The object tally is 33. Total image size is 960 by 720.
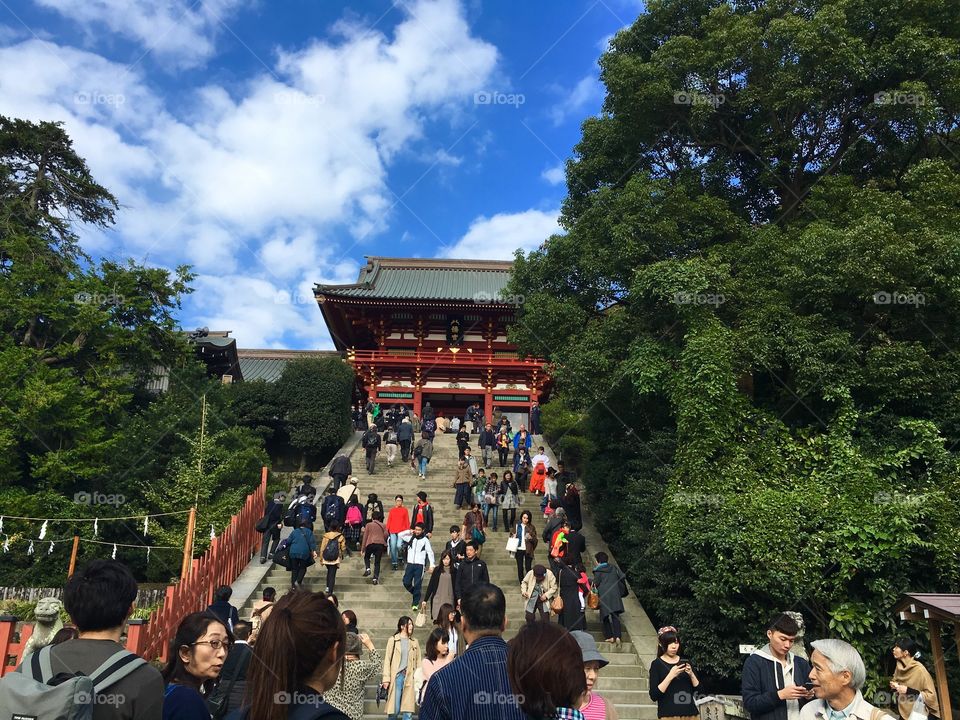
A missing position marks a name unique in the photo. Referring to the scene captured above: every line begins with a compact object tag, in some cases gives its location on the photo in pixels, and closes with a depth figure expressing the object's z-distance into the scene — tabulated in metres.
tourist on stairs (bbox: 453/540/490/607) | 8.79
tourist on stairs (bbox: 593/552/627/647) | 9.18
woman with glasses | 2.99
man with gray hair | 3.06
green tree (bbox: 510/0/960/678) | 8.91
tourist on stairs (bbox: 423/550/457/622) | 8.88
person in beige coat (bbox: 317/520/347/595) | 9.94
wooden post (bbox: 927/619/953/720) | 6.21
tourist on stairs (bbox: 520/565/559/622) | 8.66
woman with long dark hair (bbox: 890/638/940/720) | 5.77
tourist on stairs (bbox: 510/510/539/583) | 10.77
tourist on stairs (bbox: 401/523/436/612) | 9.97
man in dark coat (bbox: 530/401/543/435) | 23.60
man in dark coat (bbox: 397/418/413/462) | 18.59
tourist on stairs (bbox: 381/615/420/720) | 7.03
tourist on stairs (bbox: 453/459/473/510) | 14.57
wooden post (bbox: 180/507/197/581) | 11.66
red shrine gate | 27.00
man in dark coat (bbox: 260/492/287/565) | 11.66
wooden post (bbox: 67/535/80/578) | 12.67
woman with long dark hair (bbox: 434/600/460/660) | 7.35
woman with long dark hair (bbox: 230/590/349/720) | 1.99
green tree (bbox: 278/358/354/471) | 20.56
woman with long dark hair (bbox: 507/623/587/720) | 2.42
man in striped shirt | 2.52
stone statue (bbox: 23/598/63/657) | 5.30
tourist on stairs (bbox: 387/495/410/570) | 11.52
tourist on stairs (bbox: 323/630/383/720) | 5.46
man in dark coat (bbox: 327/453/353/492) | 14.87
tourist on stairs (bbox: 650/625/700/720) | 5.06
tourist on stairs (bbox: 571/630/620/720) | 3.47
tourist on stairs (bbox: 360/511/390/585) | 10.85
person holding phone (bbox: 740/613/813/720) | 4.38
